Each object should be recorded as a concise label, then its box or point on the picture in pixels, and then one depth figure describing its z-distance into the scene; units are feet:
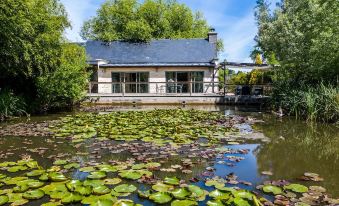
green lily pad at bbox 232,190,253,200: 11.88
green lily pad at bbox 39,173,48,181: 14.08
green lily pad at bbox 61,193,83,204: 11.66
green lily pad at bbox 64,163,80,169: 16.25
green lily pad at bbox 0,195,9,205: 11.61
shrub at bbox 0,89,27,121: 34.94
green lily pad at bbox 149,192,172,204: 11.81
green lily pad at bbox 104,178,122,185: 13.64
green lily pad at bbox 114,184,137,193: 12.74
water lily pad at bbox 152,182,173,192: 12.88
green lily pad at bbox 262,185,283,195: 12.75
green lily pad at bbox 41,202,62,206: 11.34
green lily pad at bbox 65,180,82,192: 12.65
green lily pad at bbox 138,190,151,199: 12.33
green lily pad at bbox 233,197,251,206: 11.16
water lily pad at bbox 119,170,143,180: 14.43
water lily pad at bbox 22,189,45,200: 12.09
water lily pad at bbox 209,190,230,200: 11.89
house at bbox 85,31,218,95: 72.28
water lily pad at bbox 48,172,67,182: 13.96
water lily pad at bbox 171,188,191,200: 11.93
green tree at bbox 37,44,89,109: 40.24
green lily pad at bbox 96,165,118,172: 15.34
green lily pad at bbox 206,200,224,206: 11.15
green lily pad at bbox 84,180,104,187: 13.22
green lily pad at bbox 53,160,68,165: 17.08
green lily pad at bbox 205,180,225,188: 13.46
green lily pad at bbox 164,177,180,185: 13.51
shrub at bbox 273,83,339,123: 33.58
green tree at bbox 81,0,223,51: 104.68
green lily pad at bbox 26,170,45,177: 14.85
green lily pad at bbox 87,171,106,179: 14.39
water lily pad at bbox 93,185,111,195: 12.44
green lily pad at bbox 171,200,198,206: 11.23
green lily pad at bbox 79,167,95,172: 15.66
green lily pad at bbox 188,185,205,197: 12.28
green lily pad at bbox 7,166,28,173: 15.74
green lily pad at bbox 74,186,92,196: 12.28
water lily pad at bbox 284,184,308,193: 12.95
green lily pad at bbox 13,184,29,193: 12.78
